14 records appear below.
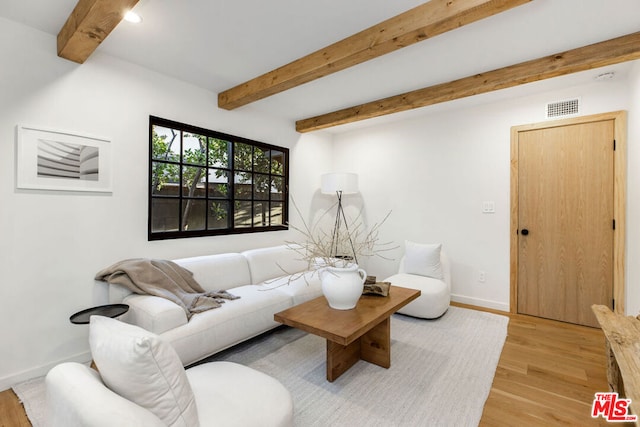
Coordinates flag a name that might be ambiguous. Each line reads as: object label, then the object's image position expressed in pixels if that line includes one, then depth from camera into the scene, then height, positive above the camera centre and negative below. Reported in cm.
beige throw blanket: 229 -57
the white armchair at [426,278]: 314 -78
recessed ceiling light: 194 +129
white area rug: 177 -119
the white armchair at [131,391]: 86 -56
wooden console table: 114 -67
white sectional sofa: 206 -75
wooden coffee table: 186 -72
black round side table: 190 -68
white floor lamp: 420 +40
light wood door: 297 -10
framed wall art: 210 +39
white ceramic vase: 214 -54
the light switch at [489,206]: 356 +6
